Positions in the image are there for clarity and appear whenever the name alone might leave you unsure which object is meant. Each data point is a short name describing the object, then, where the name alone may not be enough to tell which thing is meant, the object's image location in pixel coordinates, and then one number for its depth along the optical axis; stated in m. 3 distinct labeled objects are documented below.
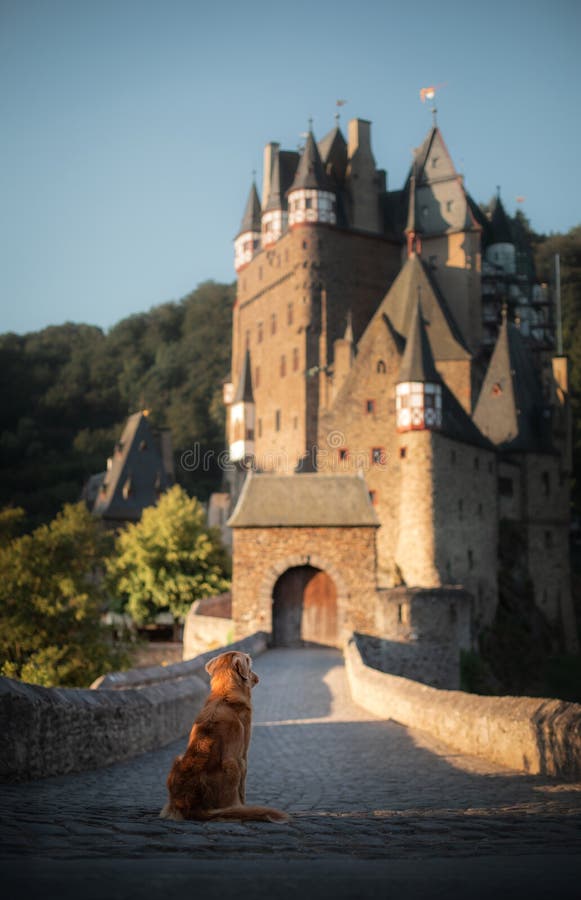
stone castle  28.83
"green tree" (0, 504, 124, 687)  26.41
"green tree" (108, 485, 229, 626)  40.19
